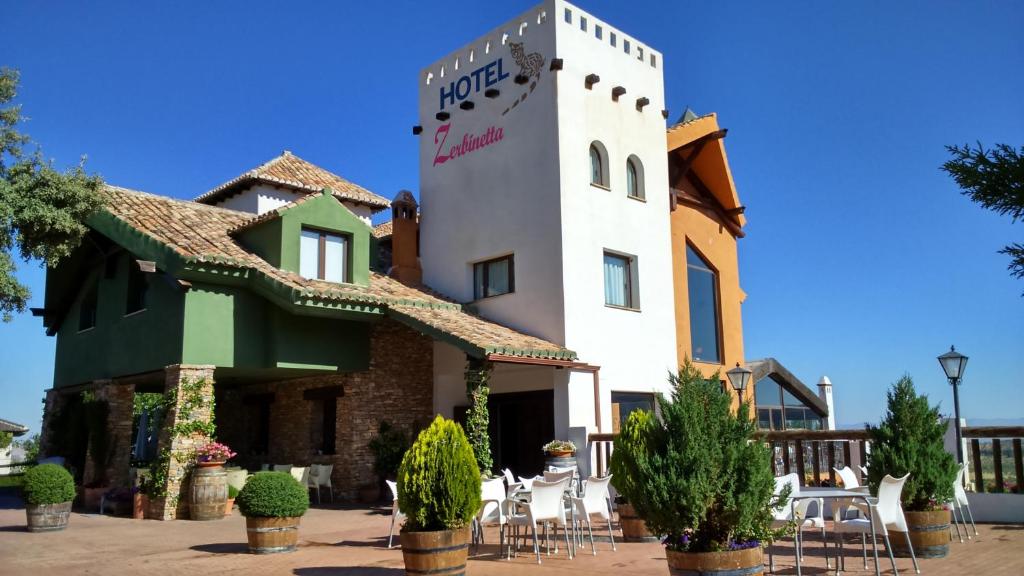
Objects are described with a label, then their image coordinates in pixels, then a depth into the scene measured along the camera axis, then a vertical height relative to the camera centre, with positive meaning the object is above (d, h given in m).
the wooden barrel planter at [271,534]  9.57 -1.23
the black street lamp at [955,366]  12.07 +0.80
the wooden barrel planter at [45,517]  12.38 -1.27
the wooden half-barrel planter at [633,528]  10.05 -1.29
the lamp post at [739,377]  16.72 +0.96
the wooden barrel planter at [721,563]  5.76 -1.01
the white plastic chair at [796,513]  7.46 -0.88
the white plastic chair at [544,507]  8.75 -0.89
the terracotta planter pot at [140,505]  14.30 -1.28
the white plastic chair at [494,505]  9.22 -0.90
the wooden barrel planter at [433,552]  6.98 -1.08
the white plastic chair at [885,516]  7.23 -0.86
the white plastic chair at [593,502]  9.33 -0.89
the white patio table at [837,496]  7.05 -0.68
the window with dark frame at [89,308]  19.23 +3.05
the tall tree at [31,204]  13.50 +4.02
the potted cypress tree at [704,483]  5.88 -0.44
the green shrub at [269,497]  9.47 -0.78
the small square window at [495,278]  17.16 +3.26
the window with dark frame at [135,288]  16.69 +3.04
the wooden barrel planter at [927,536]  8.12 -1.16
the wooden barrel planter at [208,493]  13.70 -1.04
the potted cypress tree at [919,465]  8.14 -0.46
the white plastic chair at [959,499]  9.56 -0.95
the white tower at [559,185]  16.20 +5.23
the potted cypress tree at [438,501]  7.01 -0.65
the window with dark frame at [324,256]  16.14 +3.54
